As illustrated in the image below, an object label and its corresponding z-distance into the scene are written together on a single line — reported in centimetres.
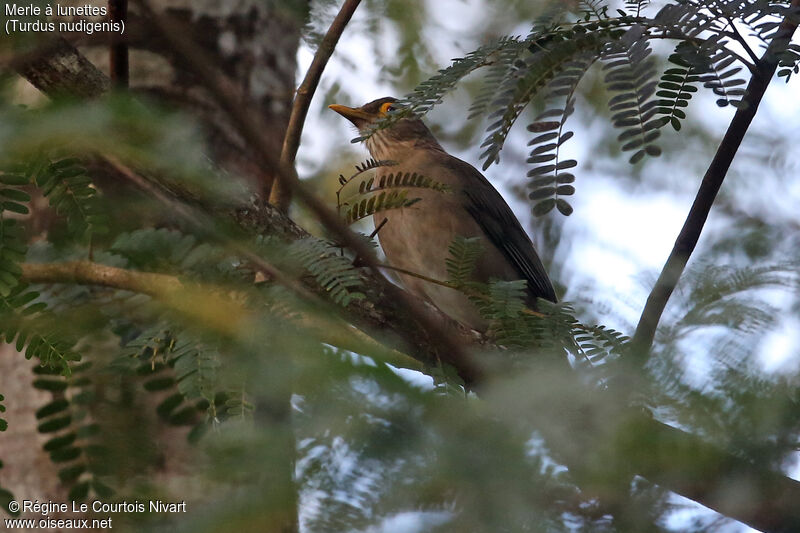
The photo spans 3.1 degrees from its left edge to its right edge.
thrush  718
